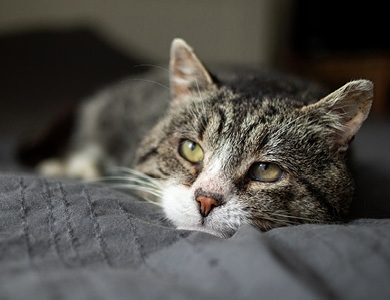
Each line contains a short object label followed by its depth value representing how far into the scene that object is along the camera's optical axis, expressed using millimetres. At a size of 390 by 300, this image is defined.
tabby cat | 361
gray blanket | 288
